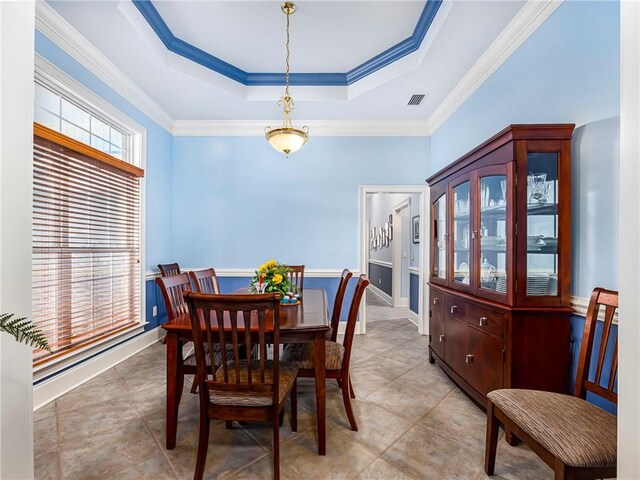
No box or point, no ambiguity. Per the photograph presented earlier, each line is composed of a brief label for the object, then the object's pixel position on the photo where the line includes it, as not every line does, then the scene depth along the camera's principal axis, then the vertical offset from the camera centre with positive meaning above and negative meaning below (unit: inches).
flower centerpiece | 90.5 -12.3
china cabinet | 71.7 -5.2
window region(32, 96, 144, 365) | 90.3 +3.8
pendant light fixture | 100.3 +34.0
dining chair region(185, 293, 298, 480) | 54.1 -28.7
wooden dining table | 66.7 -25.9
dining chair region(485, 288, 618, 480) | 44.8 -30.2
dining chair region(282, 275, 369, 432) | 75.4 -30.6
